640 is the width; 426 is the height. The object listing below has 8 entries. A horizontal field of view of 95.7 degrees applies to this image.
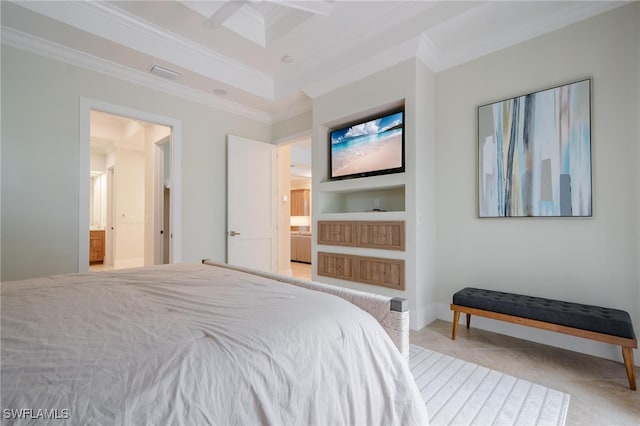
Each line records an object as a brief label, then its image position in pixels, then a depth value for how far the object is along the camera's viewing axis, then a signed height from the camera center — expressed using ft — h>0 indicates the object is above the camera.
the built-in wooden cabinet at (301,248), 23.94 -2.61
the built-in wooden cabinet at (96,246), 22.38 -2.28
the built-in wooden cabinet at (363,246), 9.82 -1.10
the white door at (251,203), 13.35 +0.66
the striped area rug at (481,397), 5.11 -3.56
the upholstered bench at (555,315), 6.06 -2.37
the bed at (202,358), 2.16 -1.27
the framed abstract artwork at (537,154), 7.71 +1.81
